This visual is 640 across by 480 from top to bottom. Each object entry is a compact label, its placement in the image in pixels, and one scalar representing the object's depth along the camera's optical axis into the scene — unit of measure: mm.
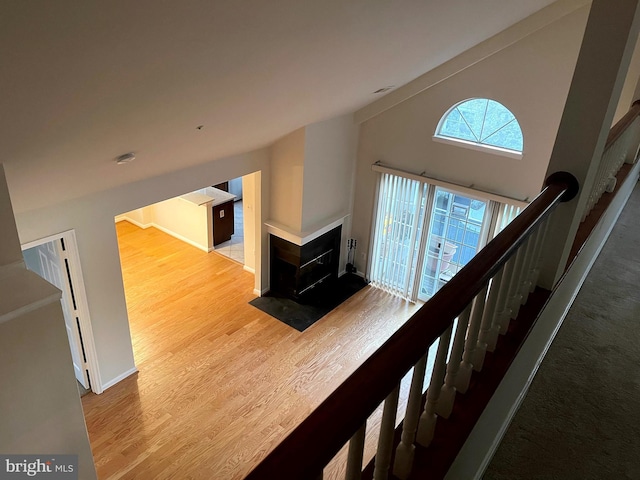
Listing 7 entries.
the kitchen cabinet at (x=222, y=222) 8711
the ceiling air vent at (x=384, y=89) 5827
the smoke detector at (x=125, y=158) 3894
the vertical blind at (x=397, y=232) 7184
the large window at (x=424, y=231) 6723
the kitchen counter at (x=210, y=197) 8531
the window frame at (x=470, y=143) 6105
